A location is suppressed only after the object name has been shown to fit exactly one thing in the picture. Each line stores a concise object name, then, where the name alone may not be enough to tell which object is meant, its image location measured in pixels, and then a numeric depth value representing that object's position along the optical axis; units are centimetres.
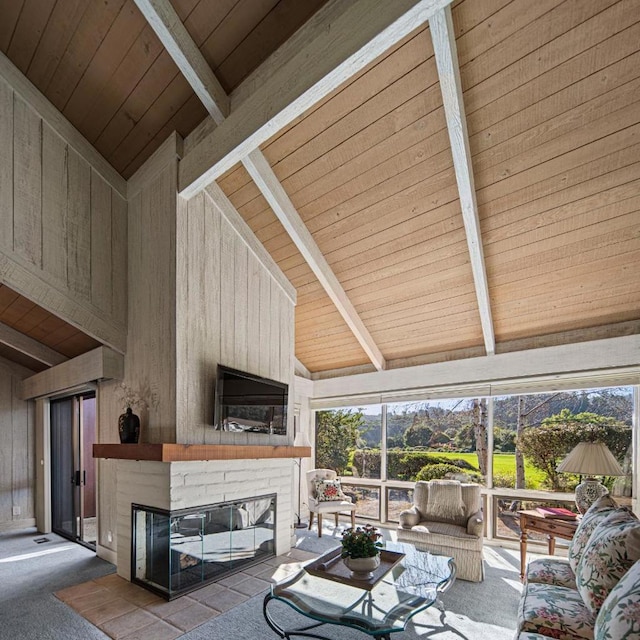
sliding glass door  537
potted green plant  283
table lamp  370
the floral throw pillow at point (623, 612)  136
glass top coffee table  230
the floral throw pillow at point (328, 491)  546
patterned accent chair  530
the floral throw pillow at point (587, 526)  258
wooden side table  365
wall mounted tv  379
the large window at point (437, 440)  537
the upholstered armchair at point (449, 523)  384
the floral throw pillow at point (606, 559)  200
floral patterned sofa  154
